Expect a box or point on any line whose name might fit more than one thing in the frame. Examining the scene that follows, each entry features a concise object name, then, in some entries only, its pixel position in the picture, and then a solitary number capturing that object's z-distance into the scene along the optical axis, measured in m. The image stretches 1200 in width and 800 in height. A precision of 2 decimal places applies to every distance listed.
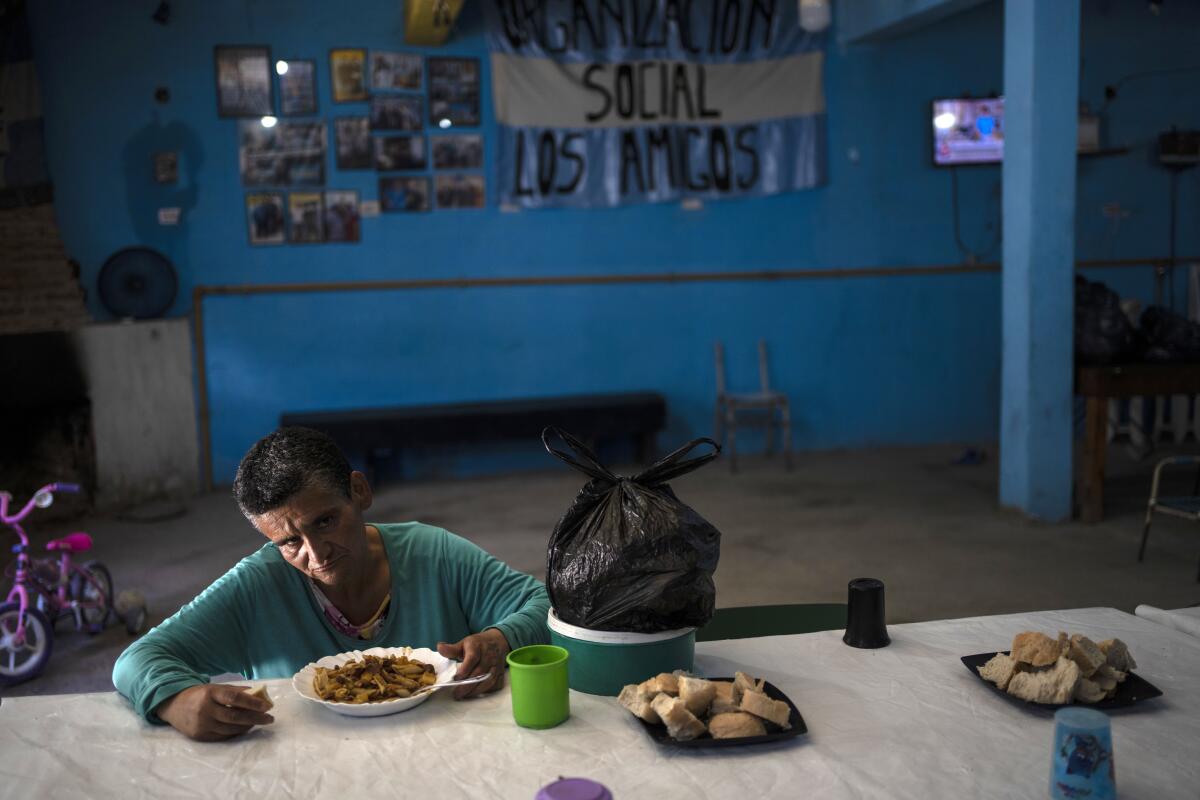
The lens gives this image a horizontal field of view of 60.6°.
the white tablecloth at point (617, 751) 1.31
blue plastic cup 1.21
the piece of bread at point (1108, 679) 1.50
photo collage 6.32
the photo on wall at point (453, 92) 6.53
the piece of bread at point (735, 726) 1.39
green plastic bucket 1.55
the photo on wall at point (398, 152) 6.50
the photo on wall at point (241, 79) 6.27
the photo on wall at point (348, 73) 6.39
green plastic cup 1.45
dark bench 6.20
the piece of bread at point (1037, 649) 1.51
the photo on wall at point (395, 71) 6.43
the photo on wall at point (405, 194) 6.55
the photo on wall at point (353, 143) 6.43
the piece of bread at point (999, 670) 1.53
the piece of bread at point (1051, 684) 1.47
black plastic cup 1.74
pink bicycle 3.53
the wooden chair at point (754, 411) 6.74
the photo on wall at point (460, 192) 6.62
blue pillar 5.04
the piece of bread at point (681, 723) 1.38
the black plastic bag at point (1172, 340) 5.22
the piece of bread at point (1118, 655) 1.54
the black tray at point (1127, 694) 1.48
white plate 1.50
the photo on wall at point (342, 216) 6.48
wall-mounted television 7.18
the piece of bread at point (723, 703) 1.43
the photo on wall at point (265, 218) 6.38
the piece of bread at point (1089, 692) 1.48
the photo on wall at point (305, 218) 6.43
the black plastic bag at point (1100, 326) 5.19
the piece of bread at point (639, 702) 1.43
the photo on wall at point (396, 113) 6.45
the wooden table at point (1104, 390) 5.07
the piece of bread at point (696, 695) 1.41
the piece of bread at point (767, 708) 1.41
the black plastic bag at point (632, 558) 1.53
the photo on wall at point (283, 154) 6.32
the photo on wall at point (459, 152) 6.59
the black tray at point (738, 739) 1.38
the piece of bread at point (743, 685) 1.46
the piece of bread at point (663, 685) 1.45
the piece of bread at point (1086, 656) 1.50
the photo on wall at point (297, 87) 6.34
